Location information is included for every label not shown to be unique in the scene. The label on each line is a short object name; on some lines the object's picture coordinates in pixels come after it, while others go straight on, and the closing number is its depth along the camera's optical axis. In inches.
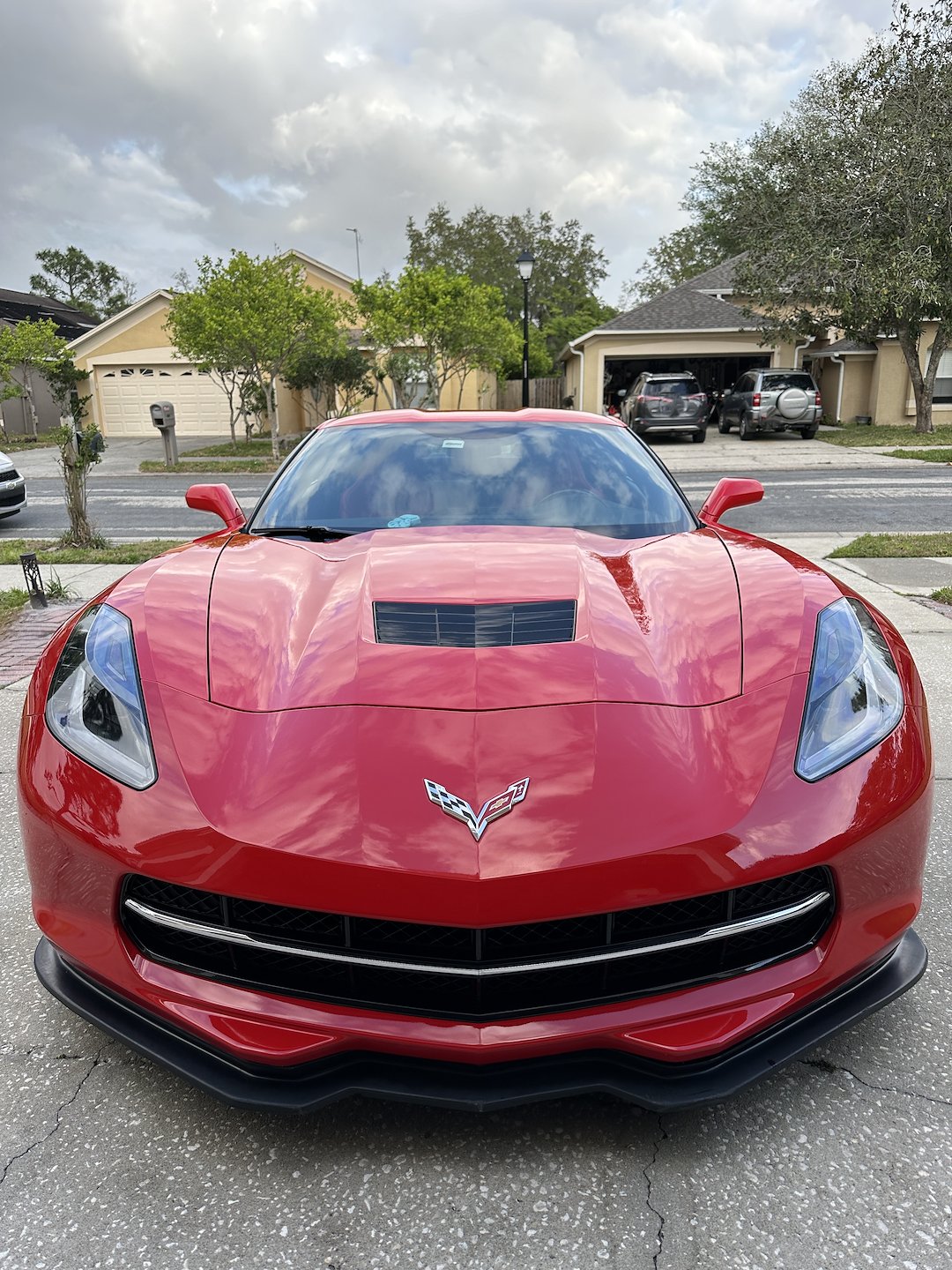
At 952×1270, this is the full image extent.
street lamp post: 790.5
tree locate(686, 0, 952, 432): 815.1
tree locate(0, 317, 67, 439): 1083.9
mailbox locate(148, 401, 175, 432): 796.6
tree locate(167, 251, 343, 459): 852.6
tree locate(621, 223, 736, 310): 1964.8
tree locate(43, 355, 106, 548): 306.8
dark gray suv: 898.1
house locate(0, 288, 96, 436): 1312.7
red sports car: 57.9
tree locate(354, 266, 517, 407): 999.0
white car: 435.5
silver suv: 883.4
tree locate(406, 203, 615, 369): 2271.2
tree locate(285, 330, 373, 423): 985.5
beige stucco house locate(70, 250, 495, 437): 1254.9
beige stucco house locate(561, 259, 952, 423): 1053.8
